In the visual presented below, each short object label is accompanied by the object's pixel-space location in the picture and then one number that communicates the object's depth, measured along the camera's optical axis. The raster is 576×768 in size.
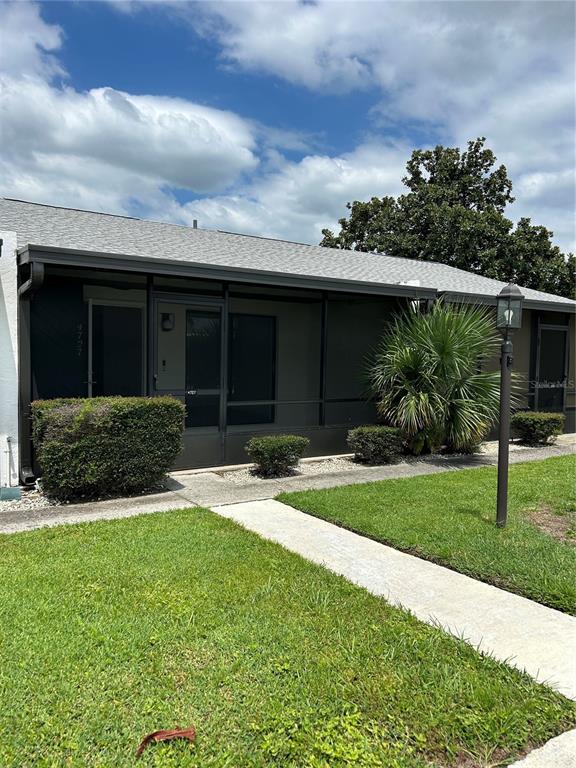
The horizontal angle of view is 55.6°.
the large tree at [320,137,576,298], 23.69
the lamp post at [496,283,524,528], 5.30
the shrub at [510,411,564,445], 10.66
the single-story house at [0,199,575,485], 6.71
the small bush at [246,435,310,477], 7.56
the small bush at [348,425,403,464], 8.66
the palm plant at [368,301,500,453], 8.87
